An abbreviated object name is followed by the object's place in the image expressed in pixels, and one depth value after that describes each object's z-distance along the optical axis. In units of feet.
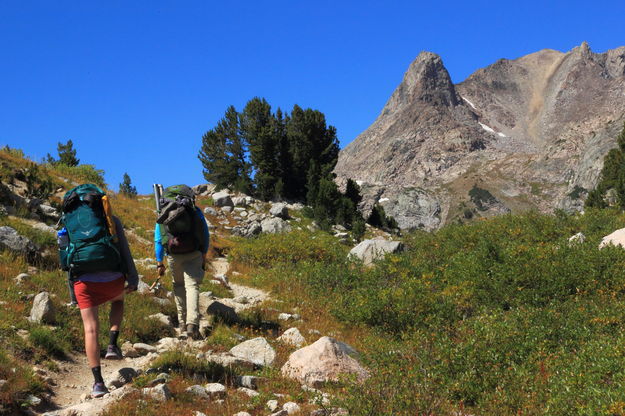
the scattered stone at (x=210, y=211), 89.45
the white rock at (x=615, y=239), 41.62
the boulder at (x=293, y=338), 26.05
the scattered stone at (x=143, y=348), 23.19
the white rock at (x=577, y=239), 44.79
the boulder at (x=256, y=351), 22.71
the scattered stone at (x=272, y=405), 17.08
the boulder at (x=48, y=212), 43.51
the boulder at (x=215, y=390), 17.74
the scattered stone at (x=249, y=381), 19.38
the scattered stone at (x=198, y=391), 17.38
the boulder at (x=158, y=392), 16.25
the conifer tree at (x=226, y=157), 125.49
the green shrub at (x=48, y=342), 20.49
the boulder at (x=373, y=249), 53.47
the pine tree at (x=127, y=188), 96.37
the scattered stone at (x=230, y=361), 20.68
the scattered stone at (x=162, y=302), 29.89
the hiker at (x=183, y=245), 24.04
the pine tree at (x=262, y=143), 118.60
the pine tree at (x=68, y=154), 103.96
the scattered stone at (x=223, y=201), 99.30
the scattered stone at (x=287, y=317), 31.68
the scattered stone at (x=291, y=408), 16.66
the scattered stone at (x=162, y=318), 27.20
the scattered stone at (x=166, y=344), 23.36
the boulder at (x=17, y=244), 30.60
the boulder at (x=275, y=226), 78.84
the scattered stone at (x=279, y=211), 96.22
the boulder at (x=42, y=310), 22.25
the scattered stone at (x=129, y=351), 22.47
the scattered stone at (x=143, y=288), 30.50
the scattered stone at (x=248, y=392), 18.40
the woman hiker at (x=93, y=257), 16.48
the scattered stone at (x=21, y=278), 26.59
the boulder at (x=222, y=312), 28.11
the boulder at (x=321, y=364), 20.67
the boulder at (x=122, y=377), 17.93
